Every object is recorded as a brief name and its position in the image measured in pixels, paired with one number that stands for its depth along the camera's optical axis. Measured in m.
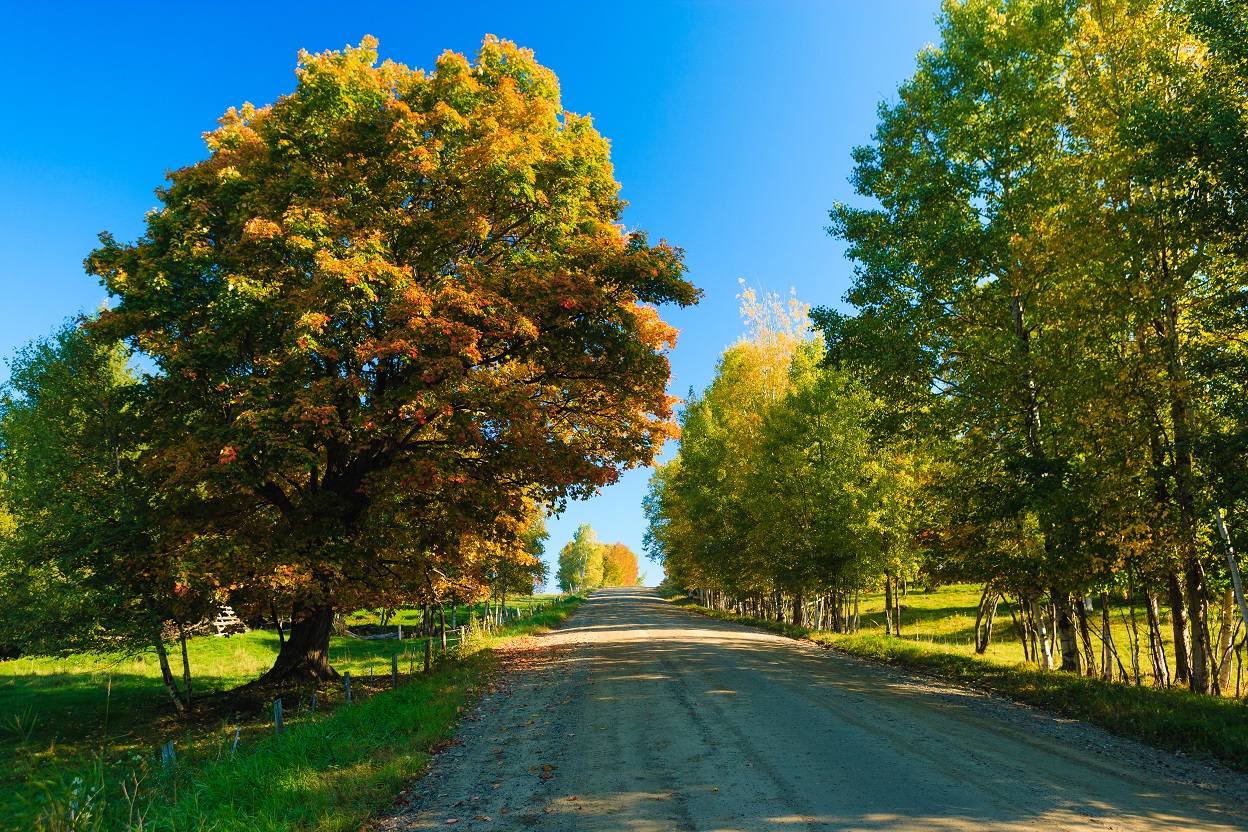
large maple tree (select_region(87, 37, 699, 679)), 13.02
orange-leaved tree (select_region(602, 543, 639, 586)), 168.50
